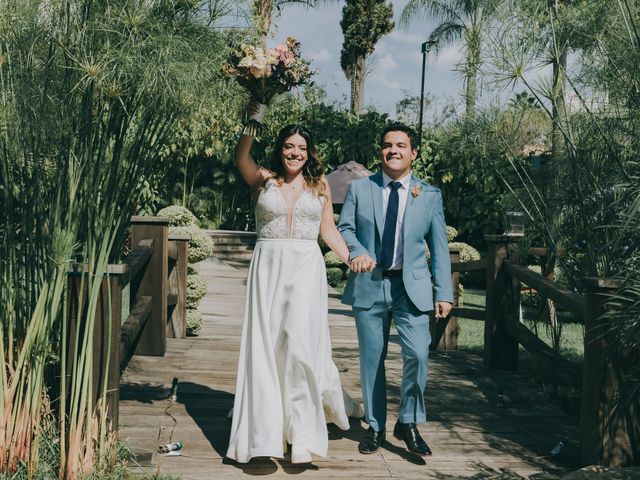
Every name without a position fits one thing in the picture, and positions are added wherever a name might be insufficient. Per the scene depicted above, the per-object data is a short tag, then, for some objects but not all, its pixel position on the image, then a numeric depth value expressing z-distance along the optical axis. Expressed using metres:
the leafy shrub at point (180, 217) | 10.20
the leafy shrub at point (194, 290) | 7.86
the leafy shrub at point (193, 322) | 7.70
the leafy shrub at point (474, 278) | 16.18
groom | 4.26
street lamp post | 16.66
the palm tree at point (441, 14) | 24.97
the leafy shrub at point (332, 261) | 15.35
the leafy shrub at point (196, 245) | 8.43
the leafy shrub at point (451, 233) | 14.65
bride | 4.04
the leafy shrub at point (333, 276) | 15.47
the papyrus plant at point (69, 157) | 3.40
